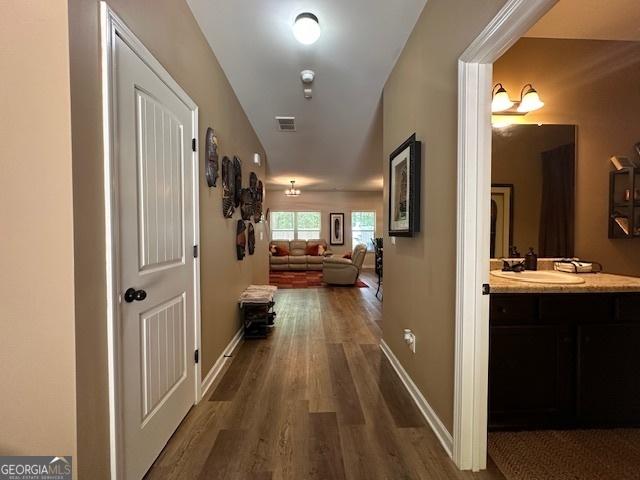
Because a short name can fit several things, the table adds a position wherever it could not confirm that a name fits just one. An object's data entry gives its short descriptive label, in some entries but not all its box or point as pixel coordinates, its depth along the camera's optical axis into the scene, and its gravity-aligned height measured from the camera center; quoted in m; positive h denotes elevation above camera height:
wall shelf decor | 2.00 +0.20
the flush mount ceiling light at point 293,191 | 7.86 +1.12
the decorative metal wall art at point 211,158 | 2.10 +0.56
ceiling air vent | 3.54 +1.42
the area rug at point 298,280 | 6.43 -1.26
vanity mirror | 2.13 +0.33
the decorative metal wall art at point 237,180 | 2.83 +0.53
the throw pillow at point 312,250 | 8.94 -0.63
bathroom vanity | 1.57 -0.72
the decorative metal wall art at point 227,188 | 2.51 +0.40
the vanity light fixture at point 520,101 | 2.04 +0.96
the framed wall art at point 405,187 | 1.89 +0.32
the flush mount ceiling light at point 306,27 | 1.77 +1.31
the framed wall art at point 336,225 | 9.54 +0.19
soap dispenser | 2.04 -0.23
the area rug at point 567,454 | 1.34 -1.17
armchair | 6.26 -0.91
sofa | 8.49 -0.91
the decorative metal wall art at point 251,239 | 3.64 -0.12
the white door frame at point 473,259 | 1.32 -0.14
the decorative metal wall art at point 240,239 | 3.01 -0.10
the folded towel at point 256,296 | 3.09 -0.74
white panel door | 1.19 -0.14
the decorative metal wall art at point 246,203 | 3.14 +0.32
